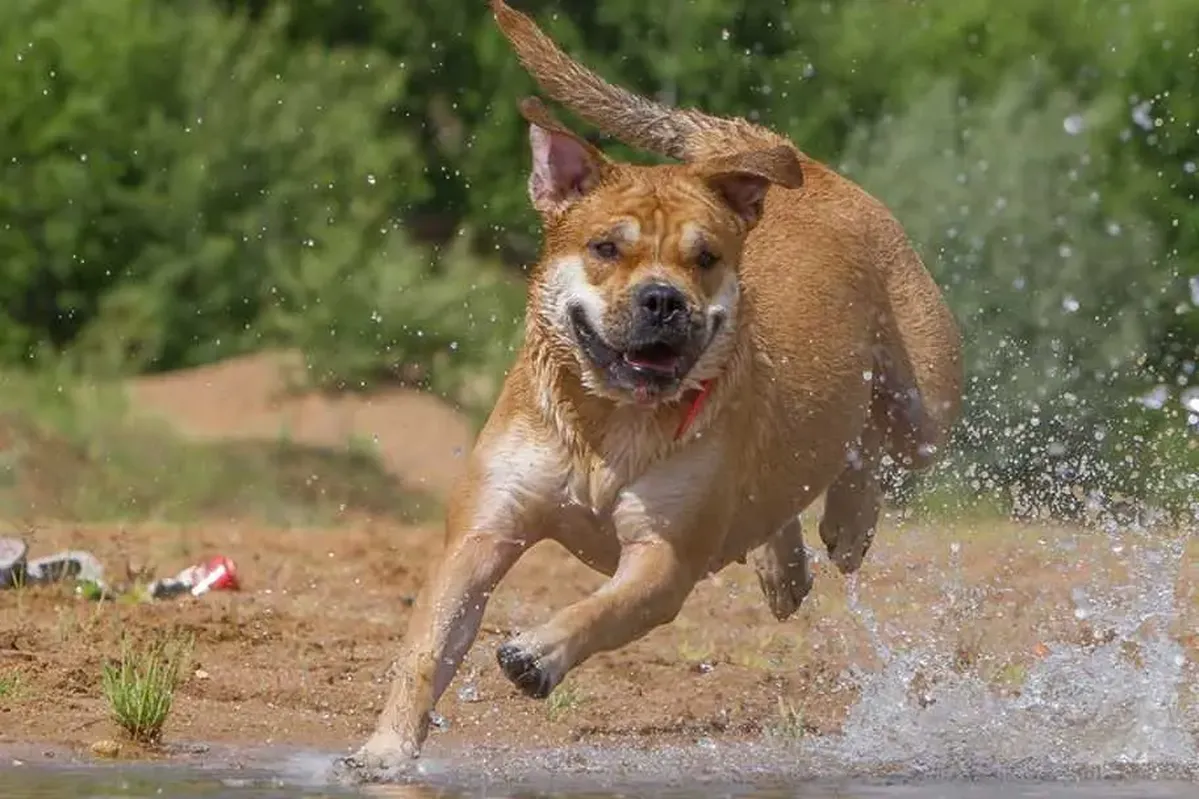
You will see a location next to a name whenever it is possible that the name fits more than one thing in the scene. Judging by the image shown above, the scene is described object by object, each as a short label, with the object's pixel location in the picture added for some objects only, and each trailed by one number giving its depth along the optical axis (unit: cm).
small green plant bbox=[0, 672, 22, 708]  1730
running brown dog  1532
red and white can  2291
